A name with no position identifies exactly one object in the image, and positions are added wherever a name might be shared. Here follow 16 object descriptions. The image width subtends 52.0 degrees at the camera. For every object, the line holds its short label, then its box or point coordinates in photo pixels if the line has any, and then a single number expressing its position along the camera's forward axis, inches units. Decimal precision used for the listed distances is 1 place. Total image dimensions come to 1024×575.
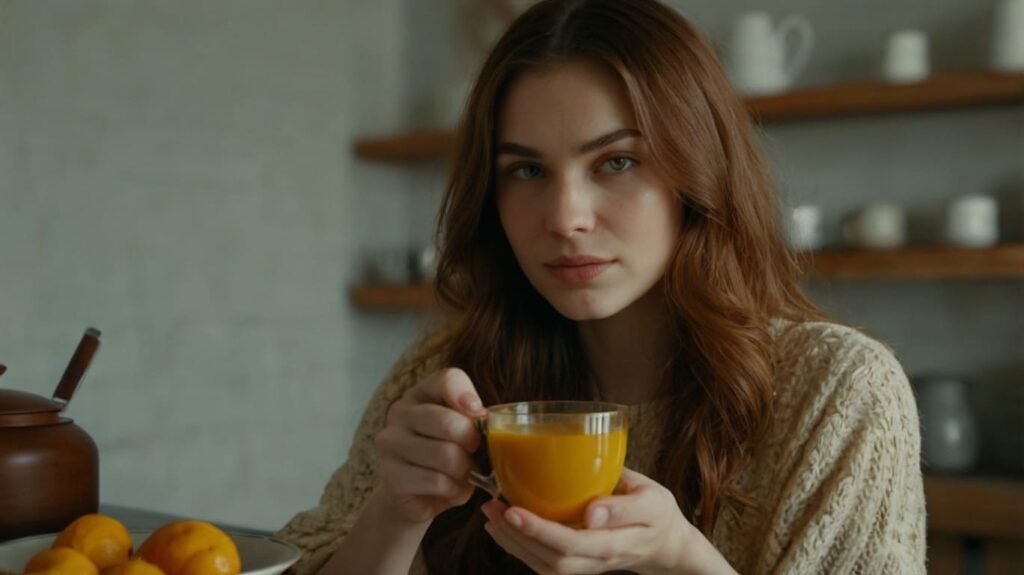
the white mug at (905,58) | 109.3
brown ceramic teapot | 48.4
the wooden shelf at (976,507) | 99.8
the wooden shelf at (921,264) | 101.7
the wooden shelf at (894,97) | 103.4
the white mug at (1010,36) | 102.5
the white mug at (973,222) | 105.0
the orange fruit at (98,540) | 39.9
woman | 49.9
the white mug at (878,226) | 110.2
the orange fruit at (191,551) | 38.3
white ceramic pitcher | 115.3
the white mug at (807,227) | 111.0
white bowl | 41.9
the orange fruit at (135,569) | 36.6
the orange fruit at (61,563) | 36.7
